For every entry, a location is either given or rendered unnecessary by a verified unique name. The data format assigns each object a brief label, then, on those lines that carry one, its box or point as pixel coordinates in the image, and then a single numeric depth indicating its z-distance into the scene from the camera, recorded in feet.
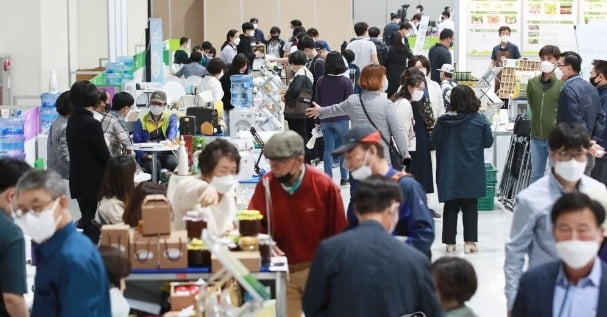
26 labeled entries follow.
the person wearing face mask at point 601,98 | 46.35
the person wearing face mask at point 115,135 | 47.17
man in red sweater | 27.01
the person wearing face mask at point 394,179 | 25.37
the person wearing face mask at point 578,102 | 45.93
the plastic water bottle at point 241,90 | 59.13
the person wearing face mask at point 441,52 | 77.96
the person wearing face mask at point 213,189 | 28.34
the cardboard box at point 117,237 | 26.14
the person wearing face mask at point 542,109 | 48.64
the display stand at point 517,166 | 52.77
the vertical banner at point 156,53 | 71.23
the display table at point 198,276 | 26.26
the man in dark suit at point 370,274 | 20.05
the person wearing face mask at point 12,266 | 22.38
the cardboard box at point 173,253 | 26.22
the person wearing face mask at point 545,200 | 23.40
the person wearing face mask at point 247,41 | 90.89
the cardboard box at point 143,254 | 26.20
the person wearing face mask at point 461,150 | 43.53
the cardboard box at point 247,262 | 26.11
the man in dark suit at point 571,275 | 18.50
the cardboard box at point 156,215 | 26.48
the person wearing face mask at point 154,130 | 51.87
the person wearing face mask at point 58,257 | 19.87
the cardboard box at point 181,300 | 26.05
